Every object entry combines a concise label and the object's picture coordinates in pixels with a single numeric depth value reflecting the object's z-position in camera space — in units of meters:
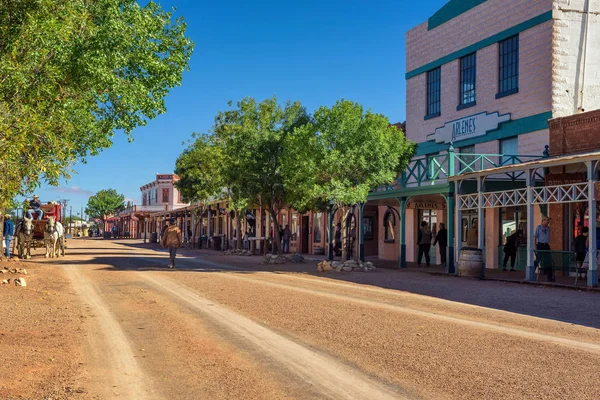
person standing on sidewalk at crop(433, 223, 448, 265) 25.98
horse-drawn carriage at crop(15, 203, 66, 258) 27.21
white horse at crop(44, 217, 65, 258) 28.04
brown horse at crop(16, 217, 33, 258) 26.78
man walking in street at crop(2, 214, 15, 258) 28.21
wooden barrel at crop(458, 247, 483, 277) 20.09
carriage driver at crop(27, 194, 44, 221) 29.27
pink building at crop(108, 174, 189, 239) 93.08
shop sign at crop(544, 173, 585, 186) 20.38
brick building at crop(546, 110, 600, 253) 20.17
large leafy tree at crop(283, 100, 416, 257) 22.67
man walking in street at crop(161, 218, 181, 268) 22.83
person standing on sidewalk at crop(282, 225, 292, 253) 42.62
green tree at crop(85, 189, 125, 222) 132.00
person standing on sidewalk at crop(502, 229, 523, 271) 22.75
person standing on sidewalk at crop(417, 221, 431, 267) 26.12
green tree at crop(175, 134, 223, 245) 37.66
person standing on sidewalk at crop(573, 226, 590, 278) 17.94
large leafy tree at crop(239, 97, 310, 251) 29.77
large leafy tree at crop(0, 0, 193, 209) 12.73
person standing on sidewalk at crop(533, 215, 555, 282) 17.58
